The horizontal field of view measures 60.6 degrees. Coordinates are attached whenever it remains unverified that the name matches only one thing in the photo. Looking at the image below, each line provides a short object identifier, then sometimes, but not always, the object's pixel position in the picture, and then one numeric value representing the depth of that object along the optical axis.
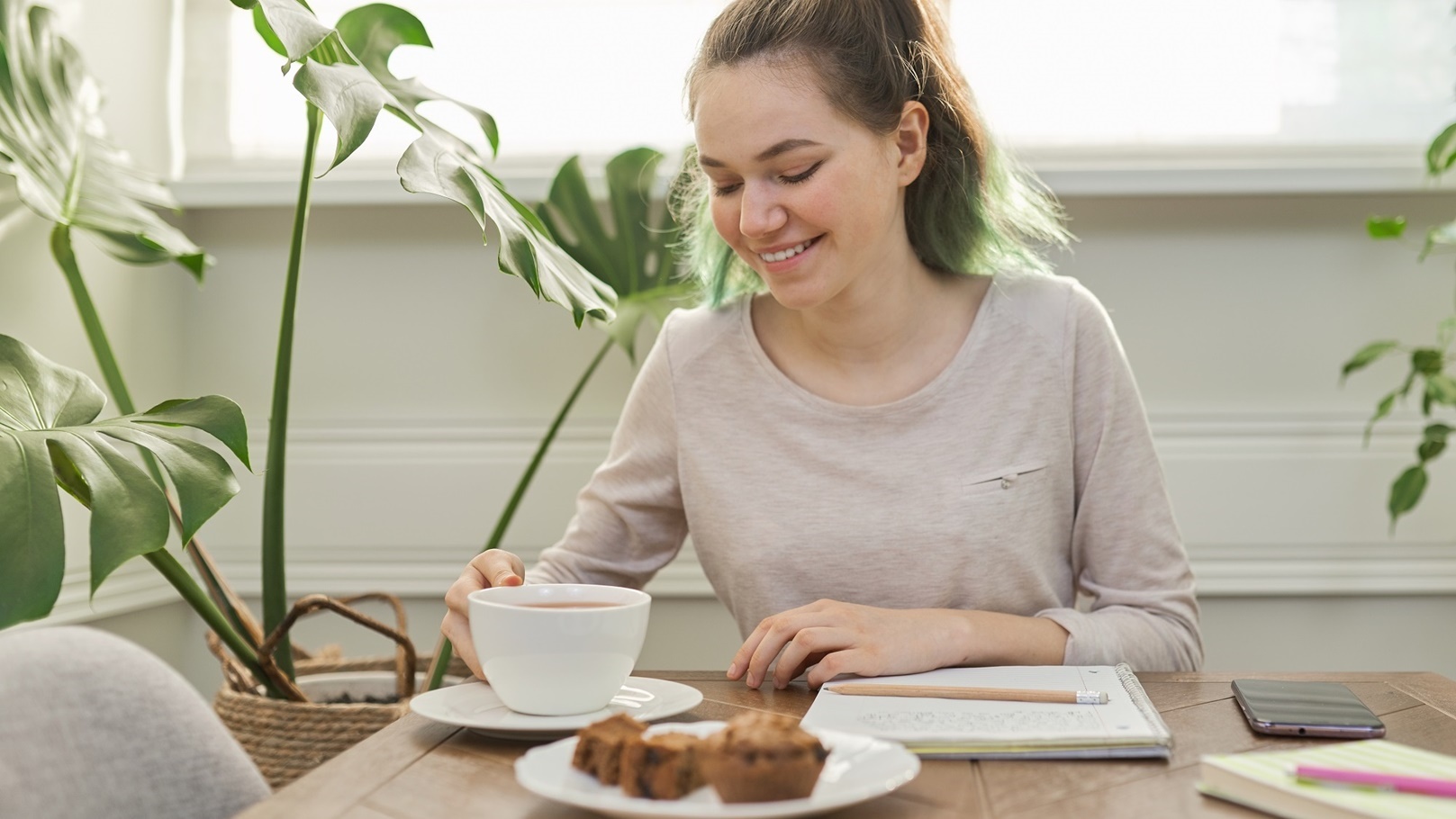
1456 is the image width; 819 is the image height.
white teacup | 0.74
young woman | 1.17
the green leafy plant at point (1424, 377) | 1.60
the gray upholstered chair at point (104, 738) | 0.63
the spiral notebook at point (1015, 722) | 0.68
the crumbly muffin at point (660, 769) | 0.57
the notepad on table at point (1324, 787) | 0.55
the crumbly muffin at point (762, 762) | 0.55
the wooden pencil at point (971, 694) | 0.79
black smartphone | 0.75
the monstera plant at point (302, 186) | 0.91
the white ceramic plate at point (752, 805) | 0.55
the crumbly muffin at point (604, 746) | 0.59
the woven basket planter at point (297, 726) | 1.31
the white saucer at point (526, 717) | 0.74
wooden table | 0.60
